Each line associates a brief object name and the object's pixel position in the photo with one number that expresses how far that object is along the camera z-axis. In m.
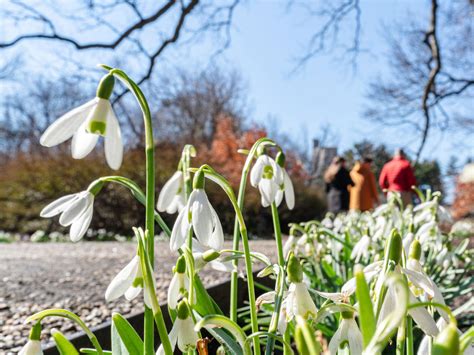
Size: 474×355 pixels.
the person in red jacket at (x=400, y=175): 5.35
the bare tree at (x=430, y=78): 7.88
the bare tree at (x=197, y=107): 16.37
